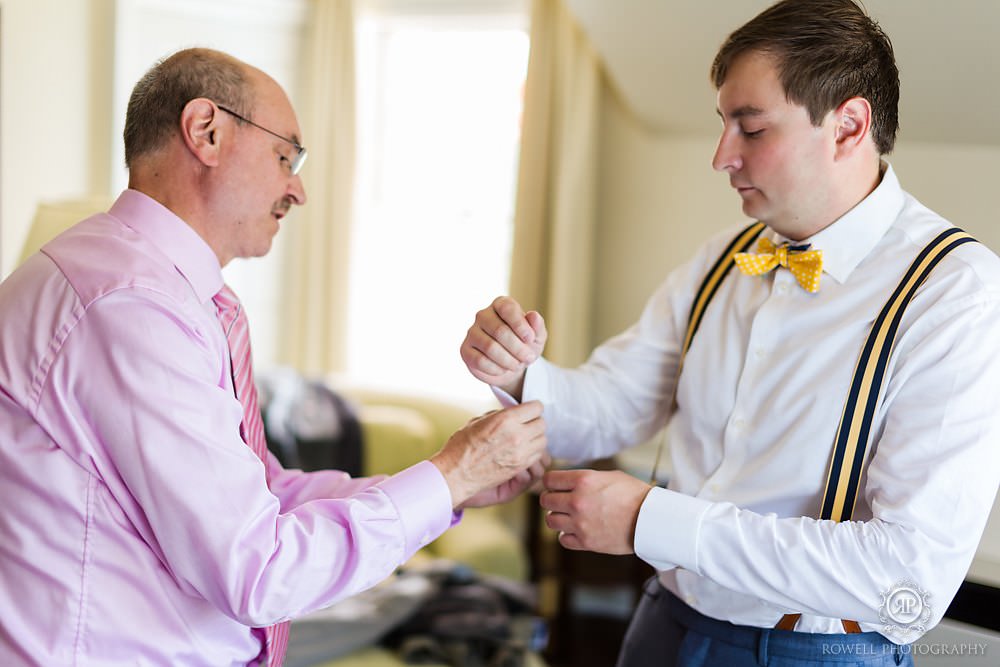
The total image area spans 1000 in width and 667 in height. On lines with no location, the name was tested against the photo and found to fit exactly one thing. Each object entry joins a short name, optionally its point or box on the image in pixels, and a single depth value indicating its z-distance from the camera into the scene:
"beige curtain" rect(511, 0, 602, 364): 4.21
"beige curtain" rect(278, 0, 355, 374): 4.87
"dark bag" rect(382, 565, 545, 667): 3.23
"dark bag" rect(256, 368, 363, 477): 3.94
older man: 1.31
